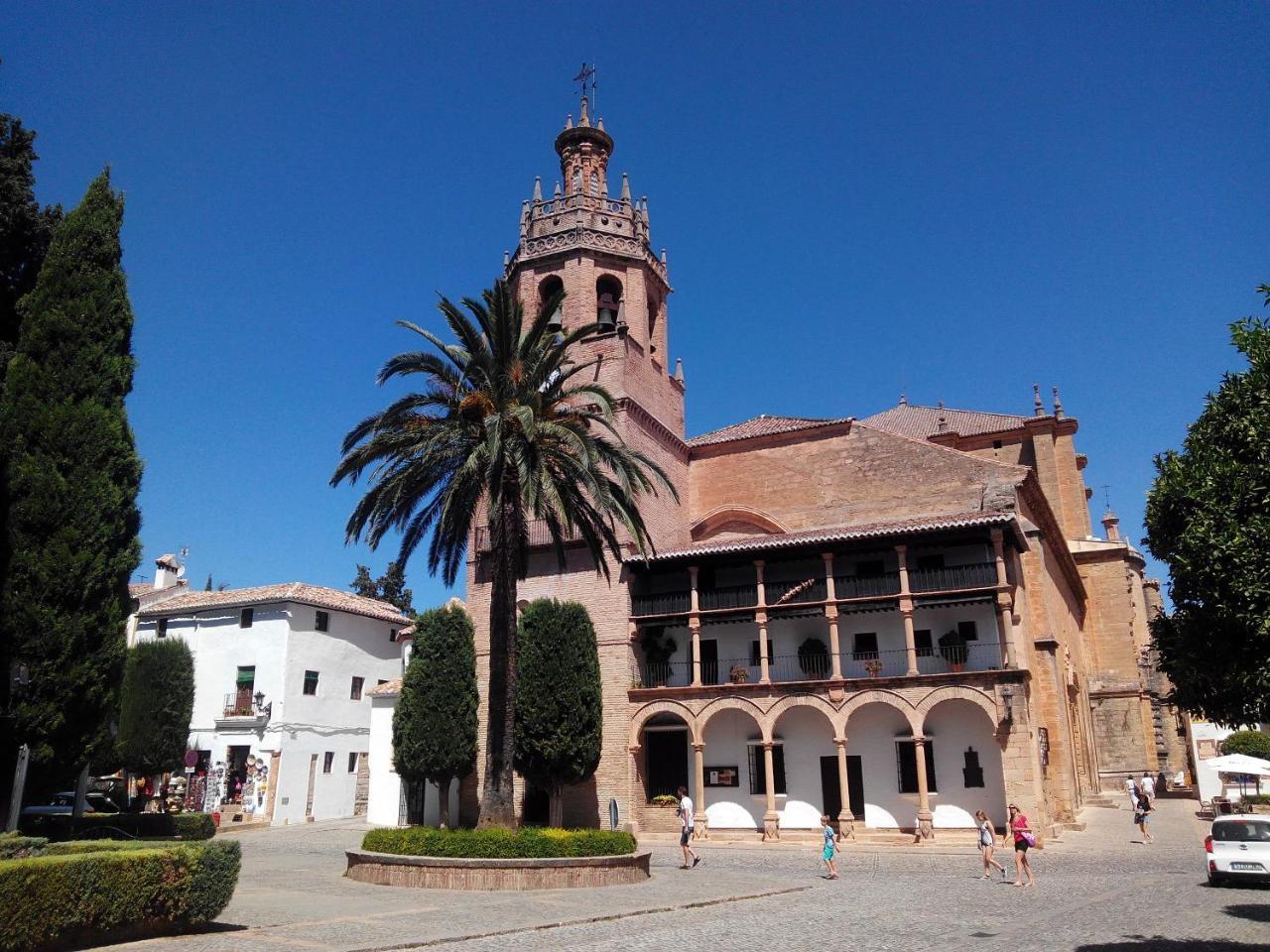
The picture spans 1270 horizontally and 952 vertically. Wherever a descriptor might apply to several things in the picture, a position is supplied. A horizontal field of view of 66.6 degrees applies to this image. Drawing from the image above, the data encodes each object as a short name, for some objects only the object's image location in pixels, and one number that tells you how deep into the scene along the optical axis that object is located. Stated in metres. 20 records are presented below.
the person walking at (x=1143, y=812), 25.19
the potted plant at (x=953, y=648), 27.95
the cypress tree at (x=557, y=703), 26.39
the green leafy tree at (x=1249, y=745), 43.81
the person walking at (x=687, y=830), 21.36
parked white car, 16.86
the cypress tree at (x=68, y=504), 16.53
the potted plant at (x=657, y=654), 30.86
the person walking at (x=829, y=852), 19.44
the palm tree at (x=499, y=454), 19.80
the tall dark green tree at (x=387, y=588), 68.62
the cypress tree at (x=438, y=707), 26.94
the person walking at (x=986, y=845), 19.36
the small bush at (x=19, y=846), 11.92
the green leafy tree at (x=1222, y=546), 8.98
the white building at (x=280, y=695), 35.50
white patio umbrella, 29.83
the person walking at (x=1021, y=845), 18.11
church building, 27.30
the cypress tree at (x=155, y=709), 32.66
